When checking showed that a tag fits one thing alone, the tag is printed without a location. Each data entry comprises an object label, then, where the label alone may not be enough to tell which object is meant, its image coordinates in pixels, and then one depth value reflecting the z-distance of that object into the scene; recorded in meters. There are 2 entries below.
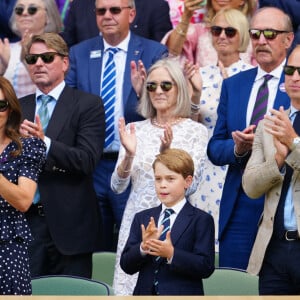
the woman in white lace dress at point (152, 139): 16.23
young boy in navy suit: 14.07
